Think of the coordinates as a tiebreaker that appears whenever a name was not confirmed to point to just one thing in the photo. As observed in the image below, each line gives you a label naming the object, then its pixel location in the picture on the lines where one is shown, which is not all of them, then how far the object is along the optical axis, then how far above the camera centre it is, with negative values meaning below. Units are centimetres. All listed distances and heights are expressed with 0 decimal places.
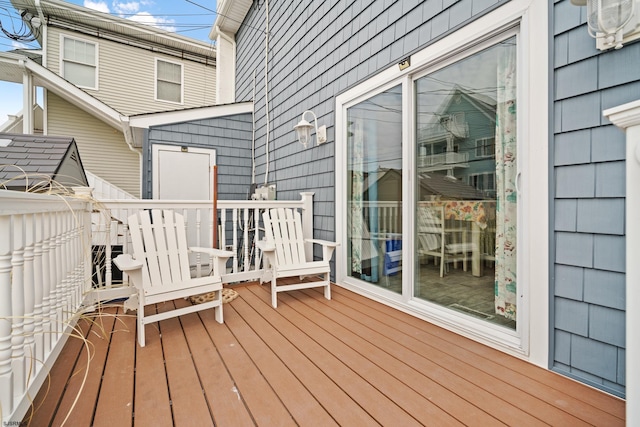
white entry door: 516 +66
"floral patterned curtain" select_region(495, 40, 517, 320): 188 +17
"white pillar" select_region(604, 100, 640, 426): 106 -17
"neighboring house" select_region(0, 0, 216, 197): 710 +353
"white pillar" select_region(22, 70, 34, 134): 615 +221
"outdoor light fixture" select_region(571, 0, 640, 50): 135 +88
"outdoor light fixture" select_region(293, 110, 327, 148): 368 +98
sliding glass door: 194 +17
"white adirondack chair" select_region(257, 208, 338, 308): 281 -41
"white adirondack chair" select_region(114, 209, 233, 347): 209 -44
